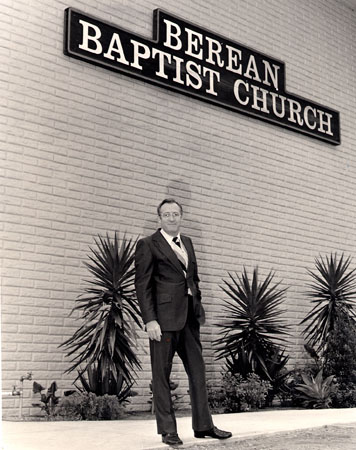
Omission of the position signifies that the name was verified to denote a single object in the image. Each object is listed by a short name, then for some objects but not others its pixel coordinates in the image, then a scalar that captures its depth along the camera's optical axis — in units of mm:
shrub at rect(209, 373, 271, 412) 5992
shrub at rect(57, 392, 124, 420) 4984
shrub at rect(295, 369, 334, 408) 6387
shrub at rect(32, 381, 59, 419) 5191
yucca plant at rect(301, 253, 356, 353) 7262
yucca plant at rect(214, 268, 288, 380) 6328
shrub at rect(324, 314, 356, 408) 6527
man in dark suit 3645
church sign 6191
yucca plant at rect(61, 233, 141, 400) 5176
